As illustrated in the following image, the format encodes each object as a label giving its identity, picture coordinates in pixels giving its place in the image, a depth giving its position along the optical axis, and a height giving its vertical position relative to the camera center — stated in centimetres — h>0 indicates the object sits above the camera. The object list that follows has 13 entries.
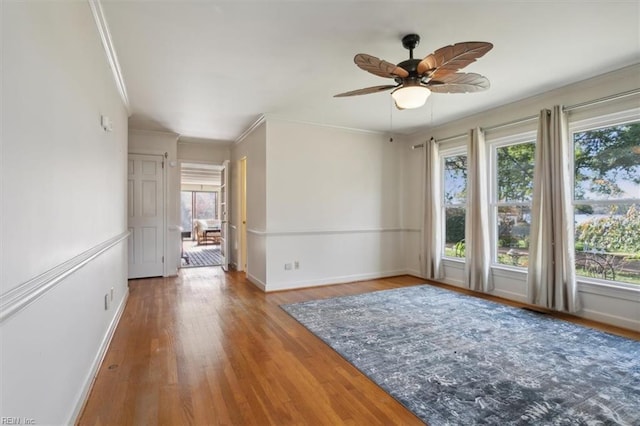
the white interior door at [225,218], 632 -5
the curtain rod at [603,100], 303 +116
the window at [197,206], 1350 +40
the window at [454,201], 493 +21
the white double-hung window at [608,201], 316 +13
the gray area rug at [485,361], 185 -114
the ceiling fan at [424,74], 211 +106
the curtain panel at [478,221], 432 -10
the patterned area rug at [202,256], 705 -106
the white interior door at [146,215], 527 +2
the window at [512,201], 403 +18
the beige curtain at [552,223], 341 -10
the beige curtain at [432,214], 510 +1
